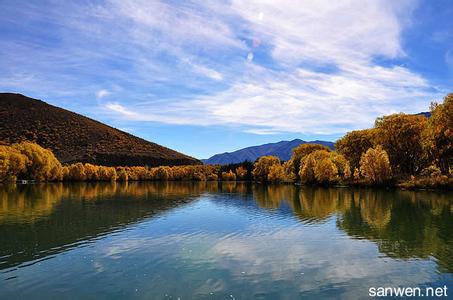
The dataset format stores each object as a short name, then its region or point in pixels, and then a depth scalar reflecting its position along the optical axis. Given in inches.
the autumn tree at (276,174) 6171.3
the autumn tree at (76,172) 6495.1
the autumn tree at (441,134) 3260.3
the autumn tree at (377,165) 3880.4
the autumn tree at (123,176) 7534.5
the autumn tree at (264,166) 6742.1
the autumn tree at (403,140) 4055.1
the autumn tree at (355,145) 4859.3
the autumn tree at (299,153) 5910.4
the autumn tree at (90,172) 6796.3
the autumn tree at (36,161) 5128.0
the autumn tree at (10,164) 4438.2
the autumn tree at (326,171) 4606.3
